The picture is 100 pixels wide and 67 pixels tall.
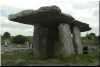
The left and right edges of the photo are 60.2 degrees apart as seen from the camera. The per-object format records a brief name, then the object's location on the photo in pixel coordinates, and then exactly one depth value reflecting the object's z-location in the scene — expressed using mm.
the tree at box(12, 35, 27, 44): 15541
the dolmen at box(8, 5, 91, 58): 5210
